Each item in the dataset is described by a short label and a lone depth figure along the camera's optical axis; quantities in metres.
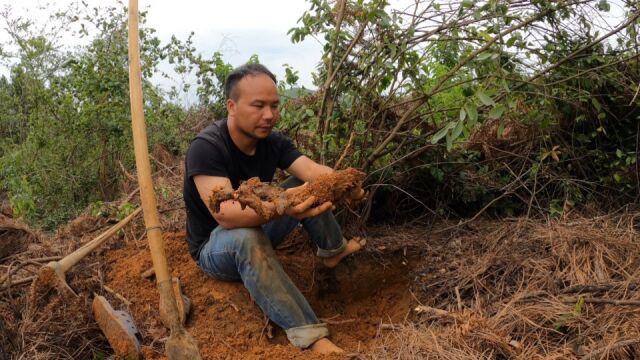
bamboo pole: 2.57
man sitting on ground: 2.69
